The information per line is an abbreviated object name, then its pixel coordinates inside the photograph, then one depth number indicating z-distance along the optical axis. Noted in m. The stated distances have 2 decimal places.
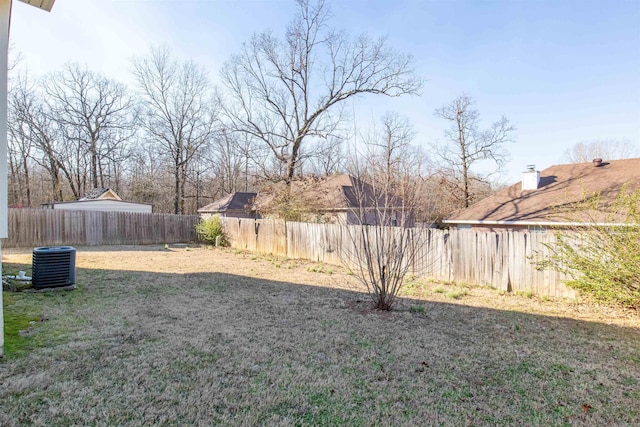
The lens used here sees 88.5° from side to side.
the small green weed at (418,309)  5.44
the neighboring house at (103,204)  17.75
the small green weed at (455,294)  6.62
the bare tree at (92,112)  24.00
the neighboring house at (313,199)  13.83
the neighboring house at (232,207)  21.48
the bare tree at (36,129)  22.39
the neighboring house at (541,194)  11.01
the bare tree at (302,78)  19.17
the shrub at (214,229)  16.38
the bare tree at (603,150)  24.31
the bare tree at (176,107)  24.80
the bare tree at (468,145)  20.27
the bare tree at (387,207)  5.35
